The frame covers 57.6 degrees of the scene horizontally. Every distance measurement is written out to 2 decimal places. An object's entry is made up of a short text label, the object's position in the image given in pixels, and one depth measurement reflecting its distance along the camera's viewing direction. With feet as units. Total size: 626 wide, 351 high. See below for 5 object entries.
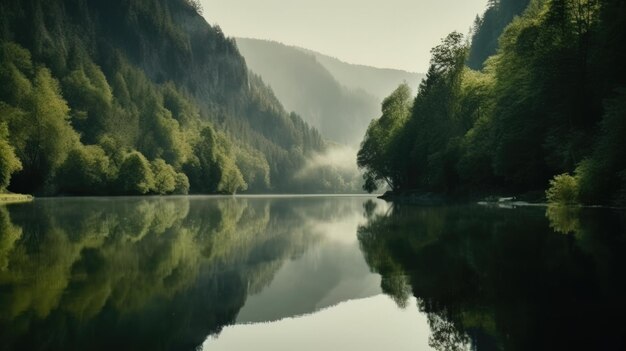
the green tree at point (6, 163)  195.93
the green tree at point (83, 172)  291.38
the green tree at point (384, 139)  292.20
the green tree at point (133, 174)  316.40
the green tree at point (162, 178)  346.91
